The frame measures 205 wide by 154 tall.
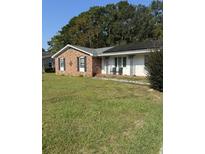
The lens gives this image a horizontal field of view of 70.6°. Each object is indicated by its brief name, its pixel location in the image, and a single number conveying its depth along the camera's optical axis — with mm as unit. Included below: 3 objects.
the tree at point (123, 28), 12692
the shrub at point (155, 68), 5261
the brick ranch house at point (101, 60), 10622
